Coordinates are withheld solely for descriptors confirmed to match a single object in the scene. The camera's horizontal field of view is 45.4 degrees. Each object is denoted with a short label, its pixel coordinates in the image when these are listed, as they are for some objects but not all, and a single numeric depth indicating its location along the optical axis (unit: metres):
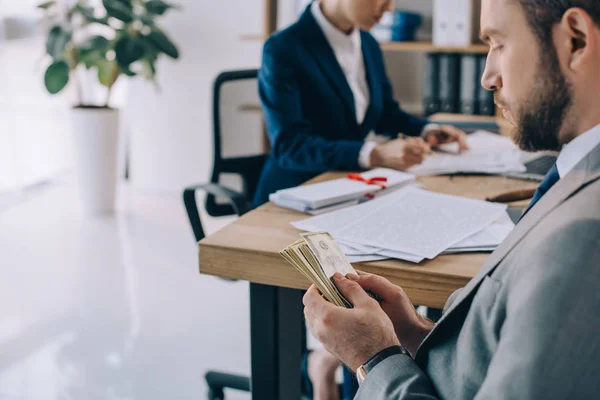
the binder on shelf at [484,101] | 3.27
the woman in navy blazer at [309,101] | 1.91
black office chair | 1.95
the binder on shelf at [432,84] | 3.36
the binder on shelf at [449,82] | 3.33
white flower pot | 3.78
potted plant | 3.56
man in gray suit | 0.60
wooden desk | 1.10
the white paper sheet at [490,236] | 1.18
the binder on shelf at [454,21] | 3.29
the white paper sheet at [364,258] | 1.13
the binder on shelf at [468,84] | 3.29
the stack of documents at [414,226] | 1.16
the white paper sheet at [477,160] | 1.76
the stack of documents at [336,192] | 1.41
